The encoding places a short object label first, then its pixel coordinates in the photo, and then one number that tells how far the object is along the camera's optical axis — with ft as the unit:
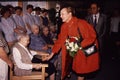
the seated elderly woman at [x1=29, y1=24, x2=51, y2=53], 19.90
